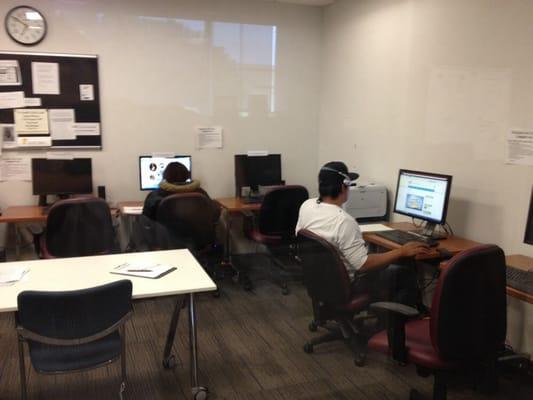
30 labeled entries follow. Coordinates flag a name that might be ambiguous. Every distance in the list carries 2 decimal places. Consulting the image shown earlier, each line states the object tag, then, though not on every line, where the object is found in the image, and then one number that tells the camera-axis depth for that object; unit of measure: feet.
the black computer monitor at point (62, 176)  13.99
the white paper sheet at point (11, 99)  13.83
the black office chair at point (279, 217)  13.30
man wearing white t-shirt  9.04
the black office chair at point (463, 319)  6.30
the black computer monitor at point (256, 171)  15.98
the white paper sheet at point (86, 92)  14.55
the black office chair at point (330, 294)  8.80
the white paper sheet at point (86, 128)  14.64
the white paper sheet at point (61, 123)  14.33
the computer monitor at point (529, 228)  8.21
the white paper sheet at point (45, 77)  13.99
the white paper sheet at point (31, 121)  14.02
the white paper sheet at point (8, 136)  13.98
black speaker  14.79
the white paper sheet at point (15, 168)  14.15
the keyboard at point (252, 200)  15.03
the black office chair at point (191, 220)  12.22
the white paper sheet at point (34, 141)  14.12
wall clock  13.66
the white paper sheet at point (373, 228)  11.39
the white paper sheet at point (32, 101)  14.02
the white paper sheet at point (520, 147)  9.36
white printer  13.10
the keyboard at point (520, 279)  7.51
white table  7.18
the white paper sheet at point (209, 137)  16.15
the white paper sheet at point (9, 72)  13.74
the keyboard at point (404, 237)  10.23
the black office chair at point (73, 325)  6.23
